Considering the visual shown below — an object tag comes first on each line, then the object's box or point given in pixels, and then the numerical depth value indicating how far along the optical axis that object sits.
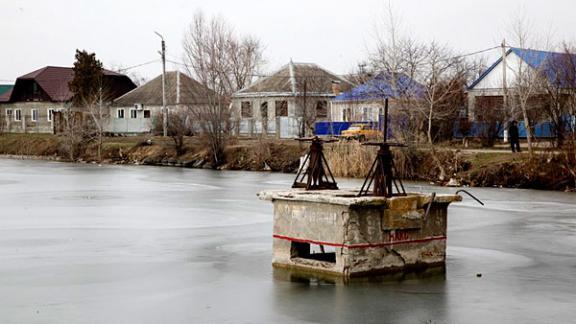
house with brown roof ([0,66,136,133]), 77.19
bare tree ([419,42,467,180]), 37.47
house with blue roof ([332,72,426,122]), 39.94
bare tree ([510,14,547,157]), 36.97
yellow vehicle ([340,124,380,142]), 41.41
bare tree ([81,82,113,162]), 57.29
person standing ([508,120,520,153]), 35.12
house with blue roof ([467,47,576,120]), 38.94
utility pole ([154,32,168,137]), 54.69
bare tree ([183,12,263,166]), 47.34
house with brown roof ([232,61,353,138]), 54.31
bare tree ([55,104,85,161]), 57.47
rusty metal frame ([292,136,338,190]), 15.88
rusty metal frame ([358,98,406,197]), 14.04
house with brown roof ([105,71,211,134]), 60.75
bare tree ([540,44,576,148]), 36.41
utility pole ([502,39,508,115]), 40.97
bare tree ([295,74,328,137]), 51.31
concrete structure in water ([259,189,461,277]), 13.45
